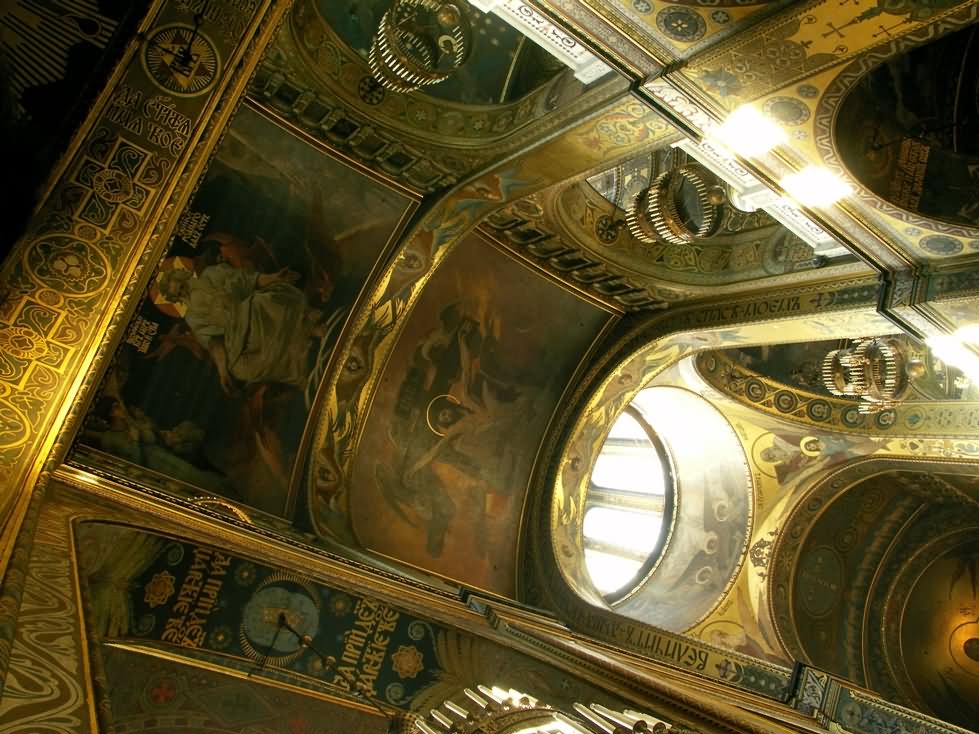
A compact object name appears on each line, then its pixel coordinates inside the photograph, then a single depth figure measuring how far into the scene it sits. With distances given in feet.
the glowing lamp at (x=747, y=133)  18.45
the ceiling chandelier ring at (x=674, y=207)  25.05
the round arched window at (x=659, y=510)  33.86
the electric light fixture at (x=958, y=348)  21.71
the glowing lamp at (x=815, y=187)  19.60
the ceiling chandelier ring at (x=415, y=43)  21.84
